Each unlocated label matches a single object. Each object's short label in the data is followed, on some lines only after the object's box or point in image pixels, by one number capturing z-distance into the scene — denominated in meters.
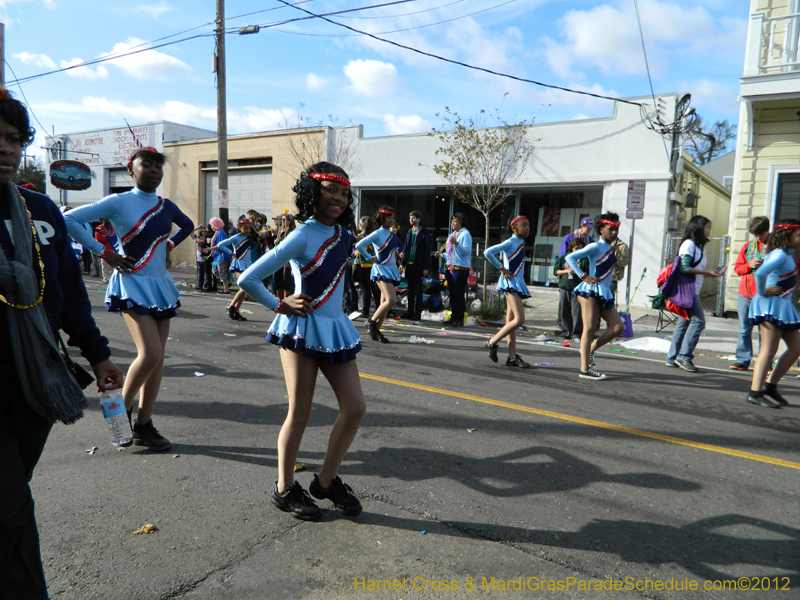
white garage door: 23.42
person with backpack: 7.66
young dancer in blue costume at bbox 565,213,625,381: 6.79
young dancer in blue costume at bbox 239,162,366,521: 3.09
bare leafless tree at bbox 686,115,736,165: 35.76
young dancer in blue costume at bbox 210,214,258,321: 11.36
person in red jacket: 6.93
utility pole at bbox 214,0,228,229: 18.08
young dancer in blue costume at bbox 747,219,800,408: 5.74
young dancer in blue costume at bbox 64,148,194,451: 4.17
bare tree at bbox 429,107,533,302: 15.50
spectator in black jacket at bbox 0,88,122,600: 1.94
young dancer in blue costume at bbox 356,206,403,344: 9.12
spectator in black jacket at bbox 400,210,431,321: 12.09
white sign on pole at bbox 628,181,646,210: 10.78
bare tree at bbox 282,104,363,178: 20.69
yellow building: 12.05
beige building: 22.20
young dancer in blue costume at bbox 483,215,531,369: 7.40
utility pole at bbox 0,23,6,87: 18.50
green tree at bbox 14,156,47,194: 46.25
